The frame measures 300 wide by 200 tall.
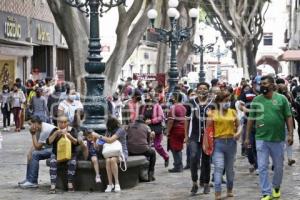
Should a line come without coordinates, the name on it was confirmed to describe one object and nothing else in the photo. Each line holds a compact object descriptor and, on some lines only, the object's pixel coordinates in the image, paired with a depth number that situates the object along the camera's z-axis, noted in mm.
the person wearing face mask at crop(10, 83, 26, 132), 24609
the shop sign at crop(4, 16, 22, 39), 34219
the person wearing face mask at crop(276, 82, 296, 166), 14625
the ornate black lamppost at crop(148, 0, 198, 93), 27755
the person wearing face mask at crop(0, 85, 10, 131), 24984
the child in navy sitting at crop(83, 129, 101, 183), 12375
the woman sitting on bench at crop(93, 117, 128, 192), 12250
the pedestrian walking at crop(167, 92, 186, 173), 14672
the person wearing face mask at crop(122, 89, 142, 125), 14880
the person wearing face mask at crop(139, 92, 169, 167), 15586
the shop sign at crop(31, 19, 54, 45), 39531
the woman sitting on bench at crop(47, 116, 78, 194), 12391
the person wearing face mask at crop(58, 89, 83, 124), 17172
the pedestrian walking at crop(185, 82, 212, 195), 11906
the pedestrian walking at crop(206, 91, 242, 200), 10981
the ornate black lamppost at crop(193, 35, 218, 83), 36516
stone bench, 12477
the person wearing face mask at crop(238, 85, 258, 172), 14273
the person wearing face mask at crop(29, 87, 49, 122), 20953
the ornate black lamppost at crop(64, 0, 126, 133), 14109
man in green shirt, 10797
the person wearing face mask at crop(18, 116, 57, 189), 12906
